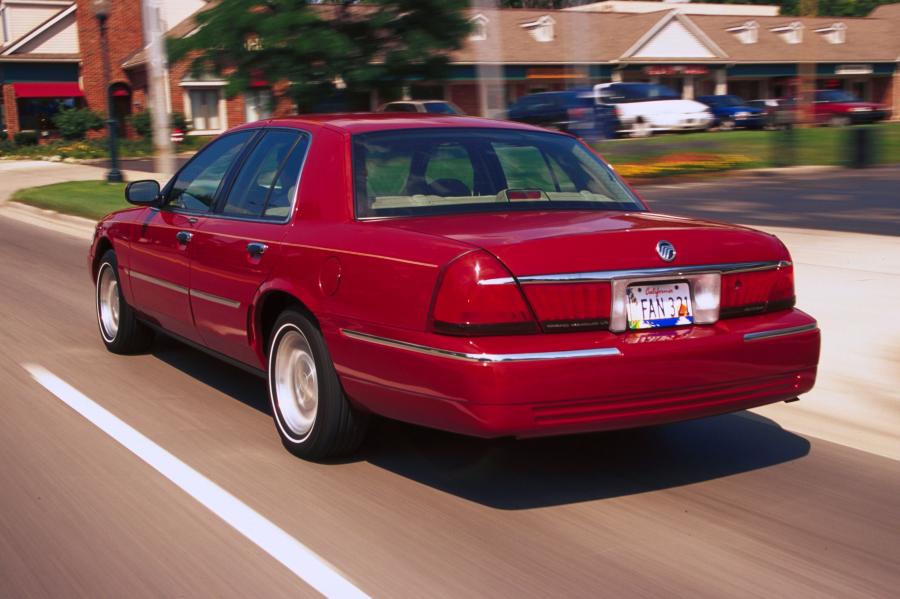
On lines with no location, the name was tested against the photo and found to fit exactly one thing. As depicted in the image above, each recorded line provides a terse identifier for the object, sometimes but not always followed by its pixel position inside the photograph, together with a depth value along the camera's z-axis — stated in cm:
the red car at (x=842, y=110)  4644
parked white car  4116
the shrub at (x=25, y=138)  4608
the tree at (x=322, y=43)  2116
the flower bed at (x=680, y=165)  2327
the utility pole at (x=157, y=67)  1738
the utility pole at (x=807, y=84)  4612
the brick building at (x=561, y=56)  4897
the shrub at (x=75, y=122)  4588
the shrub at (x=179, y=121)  4600
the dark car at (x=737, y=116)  4403
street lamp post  2488
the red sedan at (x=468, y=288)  439
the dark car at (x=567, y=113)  3111
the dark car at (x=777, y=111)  4192
